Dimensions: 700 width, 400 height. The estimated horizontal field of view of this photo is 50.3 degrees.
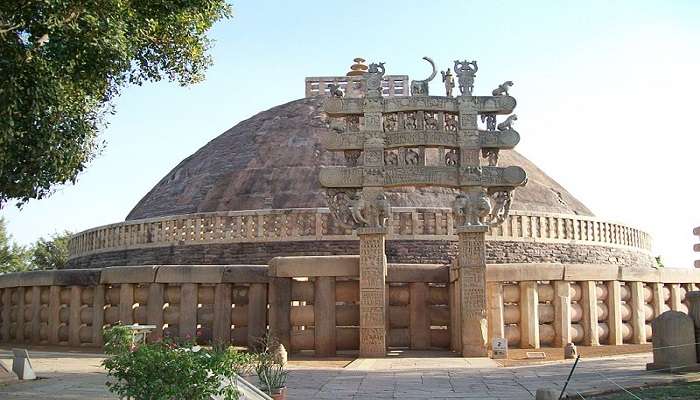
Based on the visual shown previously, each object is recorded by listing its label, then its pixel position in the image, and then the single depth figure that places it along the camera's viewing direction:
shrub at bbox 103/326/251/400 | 5.52
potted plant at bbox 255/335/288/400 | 7.00
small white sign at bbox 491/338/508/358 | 12.70
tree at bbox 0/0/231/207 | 8.10
